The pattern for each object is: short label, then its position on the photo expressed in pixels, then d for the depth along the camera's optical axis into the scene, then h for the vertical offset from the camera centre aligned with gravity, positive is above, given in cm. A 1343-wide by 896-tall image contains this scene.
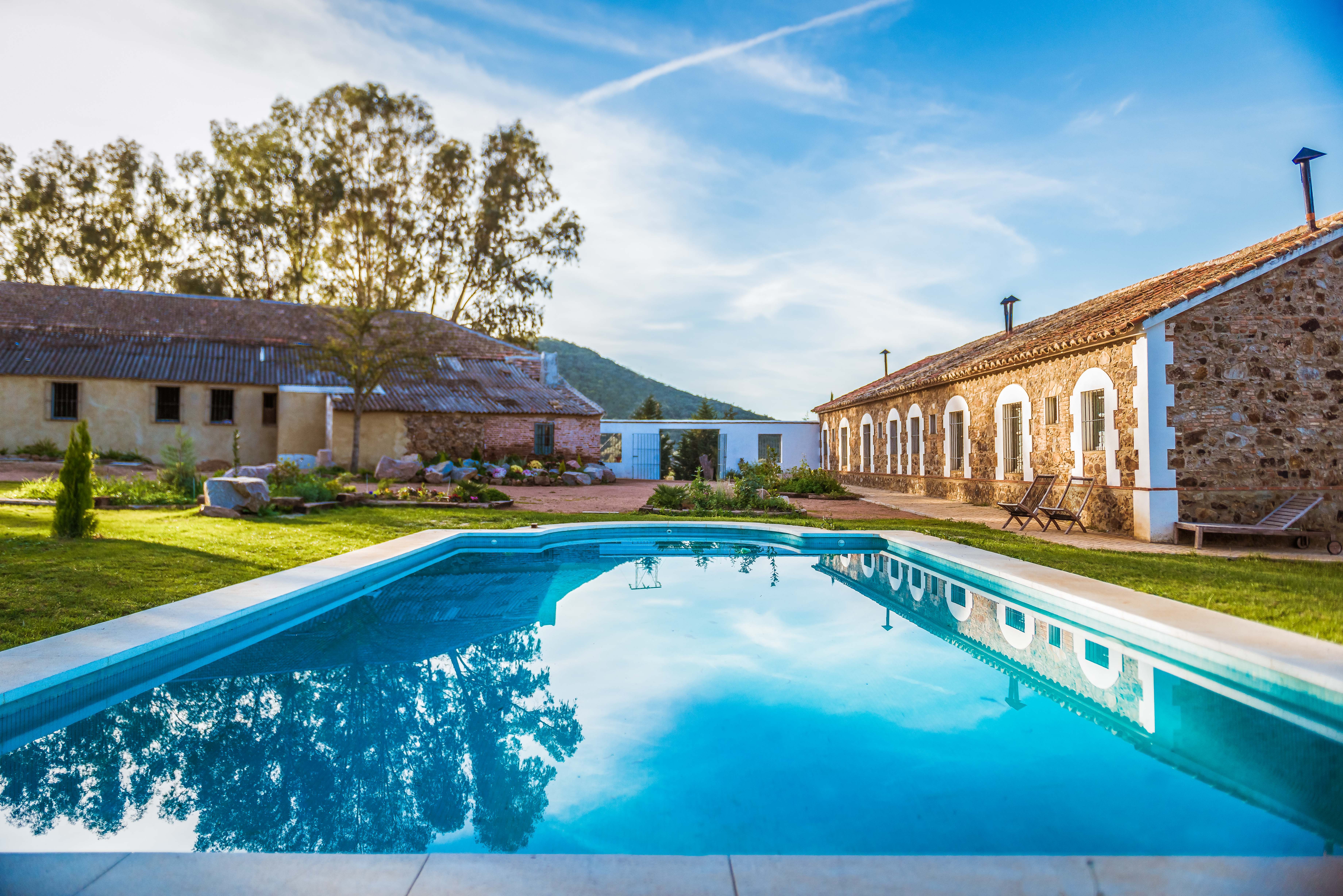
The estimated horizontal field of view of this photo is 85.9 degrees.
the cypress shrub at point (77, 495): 830 -33
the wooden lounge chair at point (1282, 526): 971 -88
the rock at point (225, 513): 1124 -73
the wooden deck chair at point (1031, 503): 1184 -68
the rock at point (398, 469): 1978 -10
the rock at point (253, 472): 1348 -12
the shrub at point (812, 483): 1805 -50
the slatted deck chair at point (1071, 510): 1141 -78
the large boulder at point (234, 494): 1141 -44
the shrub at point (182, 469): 1398 -5
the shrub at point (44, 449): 1967 +49
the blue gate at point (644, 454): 2745 +40
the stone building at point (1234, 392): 1041 +101
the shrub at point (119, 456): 1970 +30
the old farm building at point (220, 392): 2117 +234
